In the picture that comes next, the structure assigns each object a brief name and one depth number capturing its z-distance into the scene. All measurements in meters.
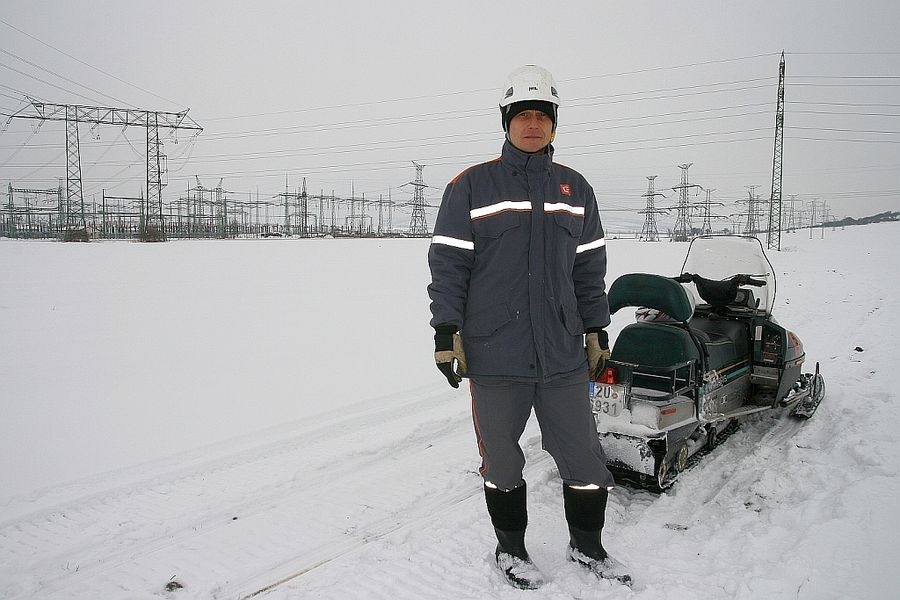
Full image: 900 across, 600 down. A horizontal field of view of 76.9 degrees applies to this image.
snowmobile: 3.32
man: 2.46
